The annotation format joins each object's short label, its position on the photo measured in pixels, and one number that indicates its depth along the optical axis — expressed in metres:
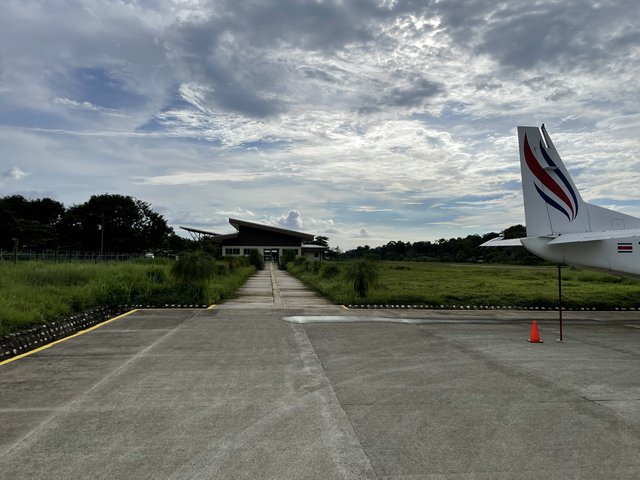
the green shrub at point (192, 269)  19.83
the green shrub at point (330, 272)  30.34
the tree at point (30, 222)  63.91
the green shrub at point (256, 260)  61.90
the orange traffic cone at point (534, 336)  11.12
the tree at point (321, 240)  128.24
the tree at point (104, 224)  73.94
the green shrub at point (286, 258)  65.45
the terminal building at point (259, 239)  83.00
